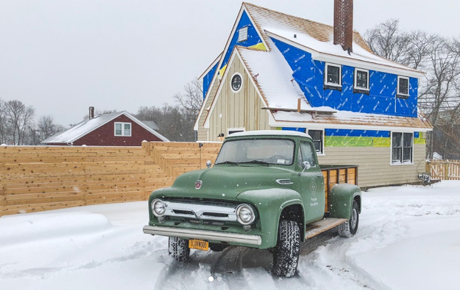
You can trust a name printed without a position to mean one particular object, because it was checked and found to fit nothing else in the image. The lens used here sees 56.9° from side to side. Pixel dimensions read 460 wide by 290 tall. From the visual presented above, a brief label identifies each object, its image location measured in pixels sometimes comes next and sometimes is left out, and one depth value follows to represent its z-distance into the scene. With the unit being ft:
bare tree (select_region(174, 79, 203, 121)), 195.72
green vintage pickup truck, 18.11
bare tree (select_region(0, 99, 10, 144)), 253.03
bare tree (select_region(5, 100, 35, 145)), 268.62
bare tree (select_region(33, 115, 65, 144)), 275.08
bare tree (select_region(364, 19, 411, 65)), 141.69
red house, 133.80
